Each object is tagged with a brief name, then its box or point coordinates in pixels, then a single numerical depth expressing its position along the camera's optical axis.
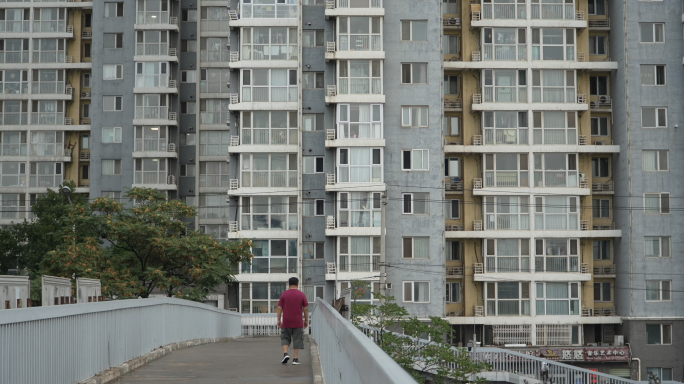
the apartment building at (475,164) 62.25
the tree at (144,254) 46.44
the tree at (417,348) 36.87
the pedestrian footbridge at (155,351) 9.77
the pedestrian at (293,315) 18.52
